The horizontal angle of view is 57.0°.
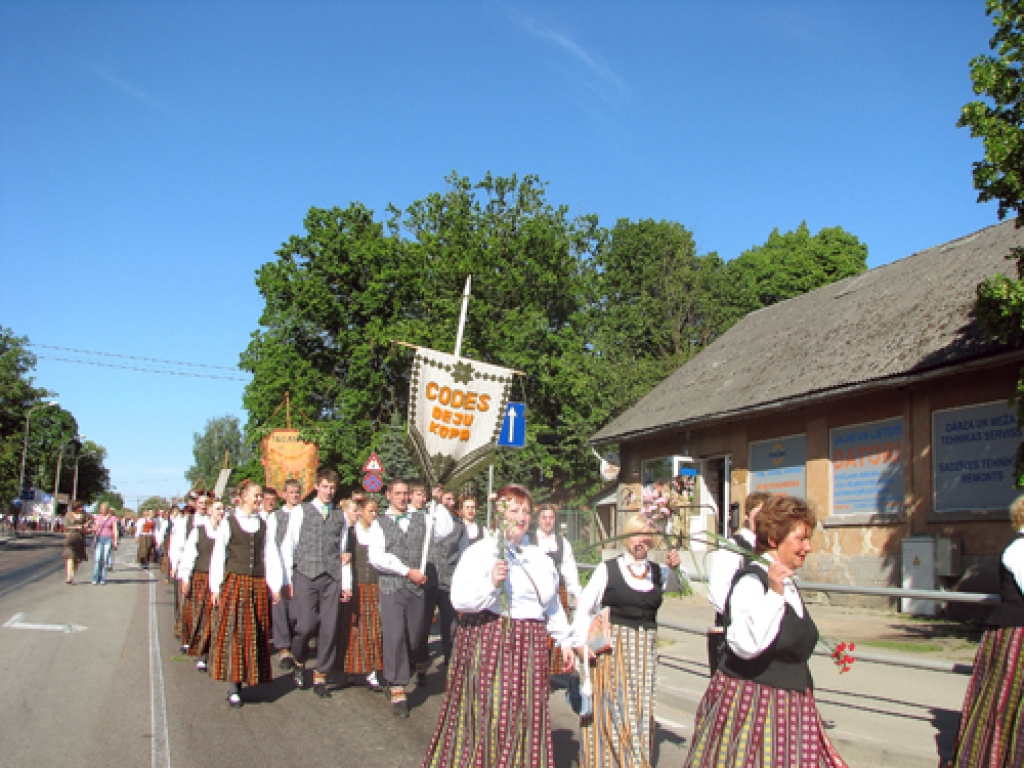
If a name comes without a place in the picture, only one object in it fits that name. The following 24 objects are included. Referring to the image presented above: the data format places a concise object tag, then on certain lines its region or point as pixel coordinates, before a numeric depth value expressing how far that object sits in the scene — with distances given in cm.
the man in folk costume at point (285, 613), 937
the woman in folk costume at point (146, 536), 2834
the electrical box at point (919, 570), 1377
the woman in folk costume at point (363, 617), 915
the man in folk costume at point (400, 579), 796
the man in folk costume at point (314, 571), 895
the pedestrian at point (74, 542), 2152
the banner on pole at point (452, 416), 838
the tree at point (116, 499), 15548
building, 1355
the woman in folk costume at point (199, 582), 1007
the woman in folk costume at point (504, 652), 487
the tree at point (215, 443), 10850
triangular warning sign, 2164
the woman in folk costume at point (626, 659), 553
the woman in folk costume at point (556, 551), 661
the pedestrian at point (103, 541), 2202
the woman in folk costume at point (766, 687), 360
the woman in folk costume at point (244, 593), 797
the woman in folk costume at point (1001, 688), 490
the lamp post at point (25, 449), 6235
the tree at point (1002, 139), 953
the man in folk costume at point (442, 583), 907
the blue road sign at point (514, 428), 1523
